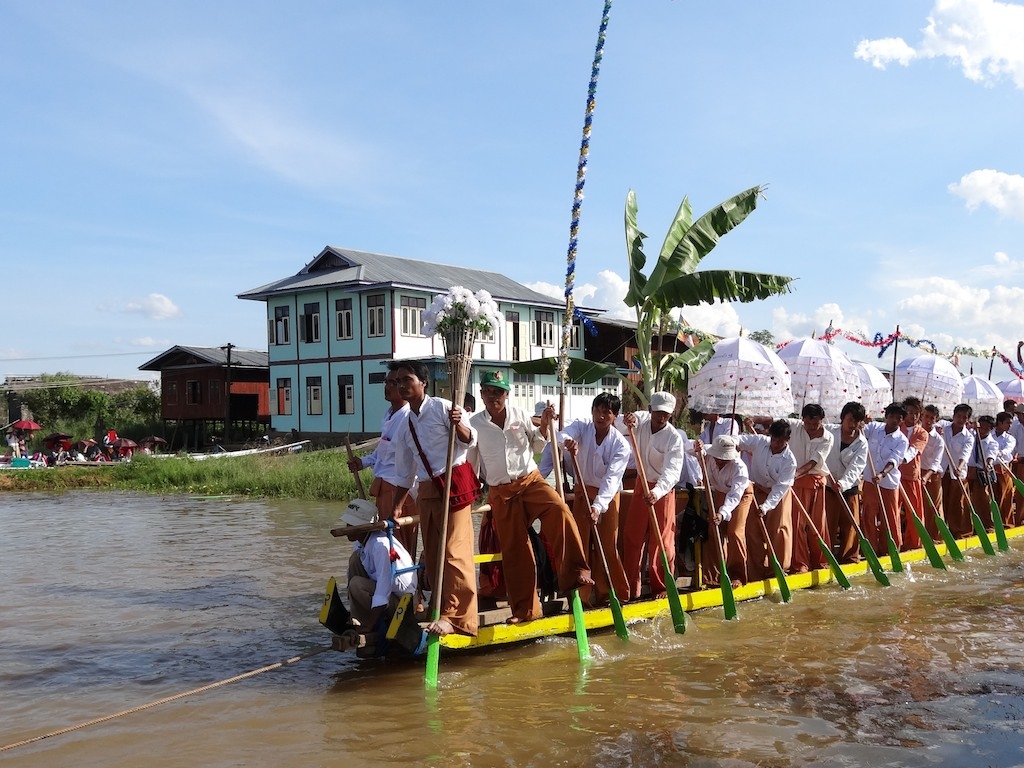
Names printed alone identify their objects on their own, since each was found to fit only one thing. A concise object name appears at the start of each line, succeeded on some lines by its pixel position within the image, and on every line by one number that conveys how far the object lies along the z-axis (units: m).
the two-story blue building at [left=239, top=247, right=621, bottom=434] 30.19
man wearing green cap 6.66
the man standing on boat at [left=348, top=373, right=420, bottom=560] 7.09
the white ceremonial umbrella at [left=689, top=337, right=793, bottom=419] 10.02
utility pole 34.19
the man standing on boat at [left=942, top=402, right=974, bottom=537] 12.74
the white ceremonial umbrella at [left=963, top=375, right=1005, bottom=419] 17.20
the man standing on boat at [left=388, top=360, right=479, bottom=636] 6.21
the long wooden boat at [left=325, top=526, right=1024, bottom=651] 6.37
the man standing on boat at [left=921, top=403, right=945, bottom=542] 11.98
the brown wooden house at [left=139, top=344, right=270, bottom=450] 35.72
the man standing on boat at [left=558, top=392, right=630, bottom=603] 7.42
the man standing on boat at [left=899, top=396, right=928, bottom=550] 11.20
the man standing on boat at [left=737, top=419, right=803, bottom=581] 8.67
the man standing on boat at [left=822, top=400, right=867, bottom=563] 9.71
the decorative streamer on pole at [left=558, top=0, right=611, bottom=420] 7.66
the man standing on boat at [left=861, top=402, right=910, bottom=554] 10.49
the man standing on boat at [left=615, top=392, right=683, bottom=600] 7.77
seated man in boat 6.27
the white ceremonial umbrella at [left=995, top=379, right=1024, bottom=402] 20.13
